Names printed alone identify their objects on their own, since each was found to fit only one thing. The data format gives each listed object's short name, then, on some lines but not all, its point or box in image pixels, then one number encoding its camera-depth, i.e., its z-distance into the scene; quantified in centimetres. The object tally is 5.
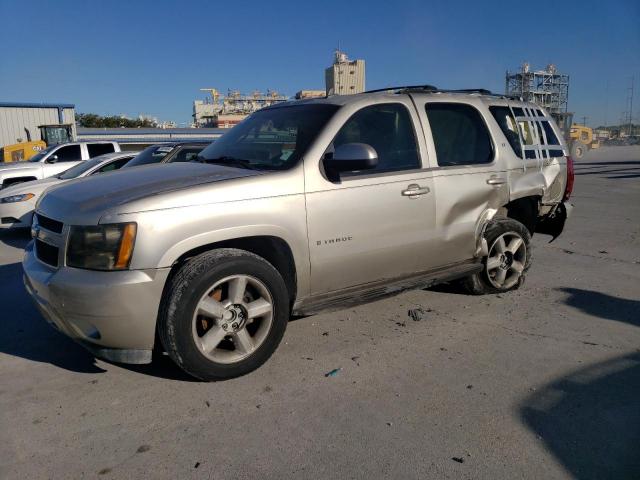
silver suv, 290
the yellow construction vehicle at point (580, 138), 3662
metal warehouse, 3181
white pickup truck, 1202
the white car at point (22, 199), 833
